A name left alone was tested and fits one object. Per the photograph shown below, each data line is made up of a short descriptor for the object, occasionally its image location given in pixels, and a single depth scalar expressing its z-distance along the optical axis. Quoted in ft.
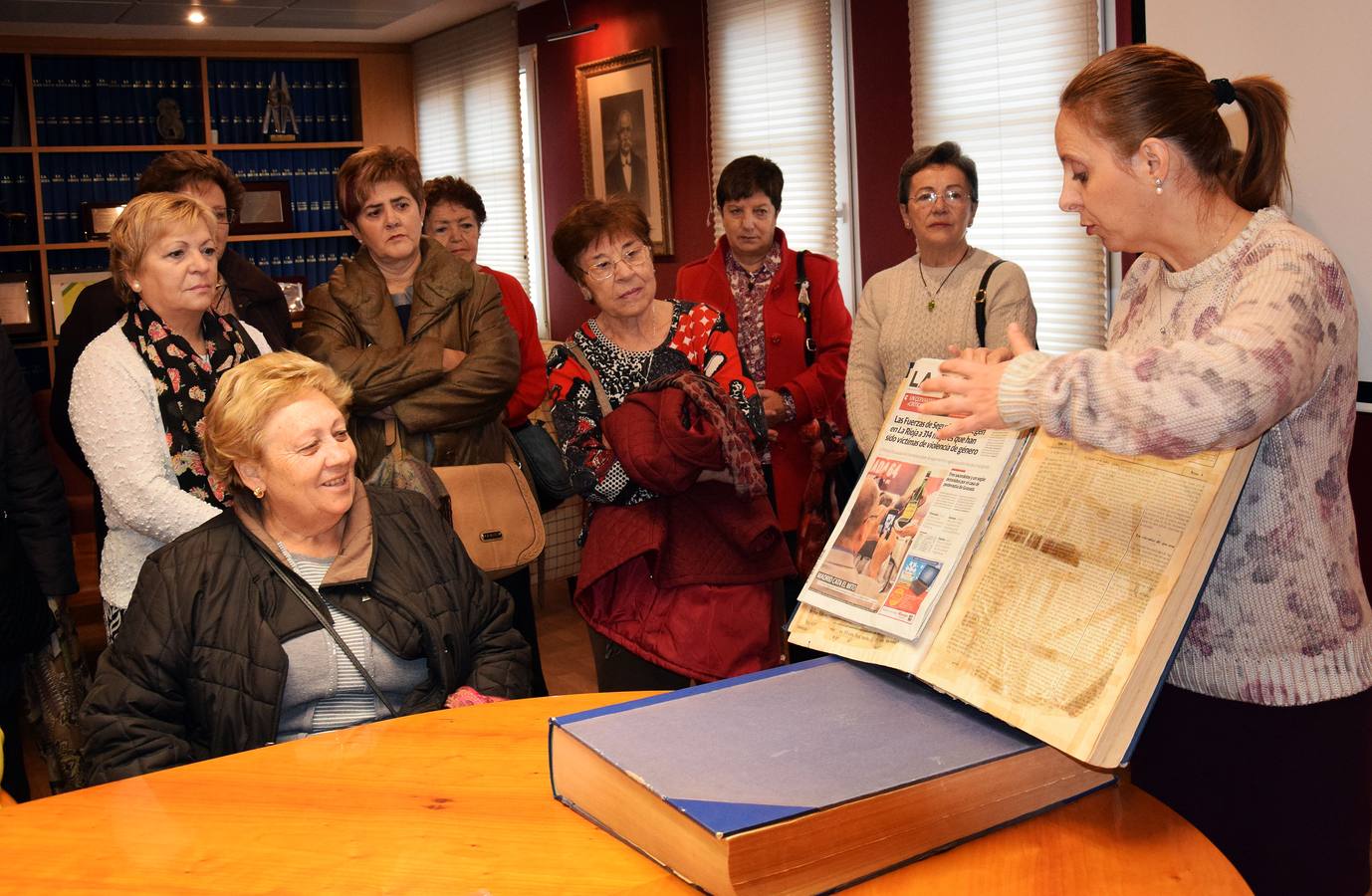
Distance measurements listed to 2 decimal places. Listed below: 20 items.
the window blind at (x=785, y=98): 18.15
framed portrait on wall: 21.66
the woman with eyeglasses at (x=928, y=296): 10.23
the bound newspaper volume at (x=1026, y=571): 3.64
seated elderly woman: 6.23
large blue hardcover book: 3.23
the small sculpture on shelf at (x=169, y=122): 26.16
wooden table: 3.49
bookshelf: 24.81
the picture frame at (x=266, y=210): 26.91
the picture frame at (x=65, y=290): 24.81
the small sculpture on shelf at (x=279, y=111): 27.35
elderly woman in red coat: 11.87
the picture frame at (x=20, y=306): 24.43
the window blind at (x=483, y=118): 26.22
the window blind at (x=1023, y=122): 14.33
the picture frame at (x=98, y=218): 25.18
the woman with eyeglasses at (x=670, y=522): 8.05
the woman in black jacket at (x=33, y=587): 8.57
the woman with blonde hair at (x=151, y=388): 8.13
